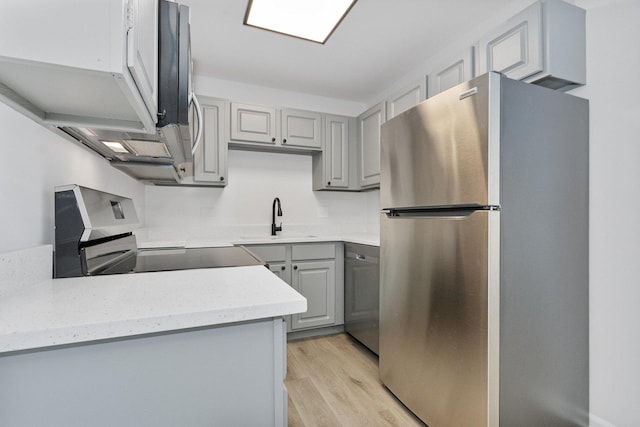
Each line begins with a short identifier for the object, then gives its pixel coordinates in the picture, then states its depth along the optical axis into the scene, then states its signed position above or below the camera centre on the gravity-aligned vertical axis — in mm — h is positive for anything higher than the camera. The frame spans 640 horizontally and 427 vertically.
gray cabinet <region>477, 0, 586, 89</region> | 1398 +793
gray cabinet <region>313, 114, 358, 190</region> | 2973 +547
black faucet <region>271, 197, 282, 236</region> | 2971 -50
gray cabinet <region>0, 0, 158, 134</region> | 554 +301
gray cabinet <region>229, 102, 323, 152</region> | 2672 +756
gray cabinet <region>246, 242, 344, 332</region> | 2510 -529
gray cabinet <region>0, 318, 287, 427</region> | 590 -358
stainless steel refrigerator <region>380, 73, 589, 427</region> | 1208 -190
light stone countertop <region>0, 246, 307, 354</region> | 566 -209
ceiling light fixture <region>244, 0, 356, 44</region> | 1672 +1148
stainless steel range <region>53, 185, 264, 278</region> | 977 -122
